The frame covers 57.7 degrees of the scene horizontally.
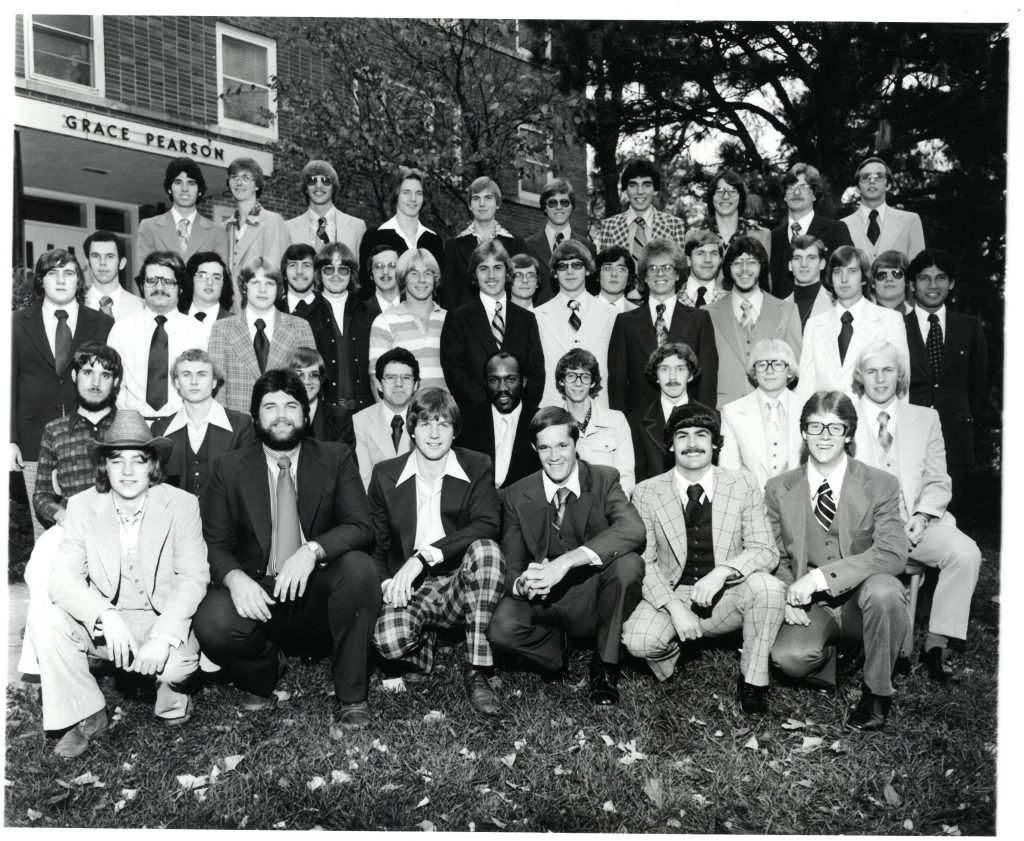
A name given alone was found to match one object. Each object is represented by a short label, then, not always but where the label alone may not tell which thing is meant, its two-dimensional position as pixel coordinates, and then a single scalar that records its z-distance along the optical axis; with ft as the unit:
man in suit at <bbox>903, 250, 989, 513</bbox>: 19.65
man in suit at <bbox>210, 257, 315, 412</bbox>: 18.46
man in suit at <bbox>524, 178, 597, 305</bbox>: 22.45
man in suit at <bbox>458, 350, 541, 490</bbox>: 18.57
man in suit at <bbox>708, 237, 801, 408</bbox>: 19.20
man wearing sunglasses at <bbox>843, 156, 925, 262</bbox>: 21.79
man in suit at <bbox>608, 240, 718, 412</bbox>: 18.92
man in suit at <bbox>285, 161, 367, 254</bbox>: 22.97
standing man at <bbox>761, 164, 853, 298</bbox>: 21.48
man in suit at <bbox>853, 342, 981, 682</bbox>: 16.25
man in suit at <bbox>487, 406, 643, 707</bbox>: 14.78
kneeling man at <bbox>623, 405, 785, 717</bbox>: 14.37
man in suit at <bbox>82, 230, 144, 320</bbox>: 19.76
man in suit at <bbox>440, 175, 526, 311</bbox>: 21.84
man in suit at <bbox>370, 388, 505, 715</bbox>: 14.94
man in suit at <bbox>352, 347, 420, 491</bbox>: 17.98
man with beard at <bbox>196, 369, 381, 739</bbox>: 14.26
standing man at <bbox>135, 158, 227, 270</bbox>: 21.71
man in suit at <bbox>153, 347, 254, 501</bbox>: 16.43
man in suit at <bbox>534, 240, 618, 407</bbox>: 19.99
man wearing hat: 13.57
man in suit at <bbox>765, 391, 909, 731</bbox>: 14.08
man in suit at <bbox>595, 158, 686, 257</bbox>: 22.80
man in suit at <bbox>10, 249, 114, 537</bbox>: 17.80
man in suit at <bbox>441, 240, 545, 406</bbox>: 19.19
